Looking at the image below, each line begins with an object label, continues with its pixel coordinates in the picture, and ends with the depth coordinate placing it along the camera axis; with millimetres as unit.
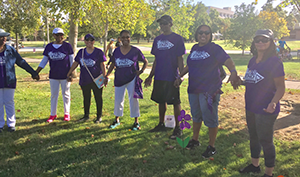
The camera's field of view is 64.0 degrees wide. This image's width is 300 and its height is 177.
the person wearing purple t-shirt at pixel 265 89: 2891
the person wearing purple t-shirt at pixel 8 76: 4859
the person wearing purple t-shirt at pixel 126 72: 4895
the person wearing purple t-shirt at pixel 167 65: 4398
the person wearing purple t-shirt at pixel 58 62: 5340
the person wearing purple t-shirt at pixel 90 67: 5340
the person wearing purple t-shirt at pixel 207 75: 3666
